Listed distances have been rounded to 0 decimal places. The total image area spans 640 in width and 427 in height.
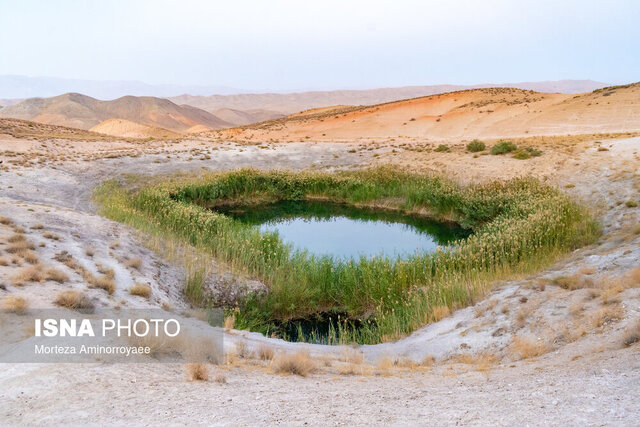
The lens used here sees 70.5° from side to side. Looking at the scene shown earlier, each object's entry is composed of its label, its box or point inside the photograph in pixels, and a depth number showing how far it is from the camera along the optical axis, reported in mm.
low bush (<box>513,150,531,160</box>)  23531
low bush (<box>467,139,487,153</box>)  26891
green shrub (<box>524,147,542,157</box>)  23812
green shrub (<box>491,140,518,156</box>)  25222
